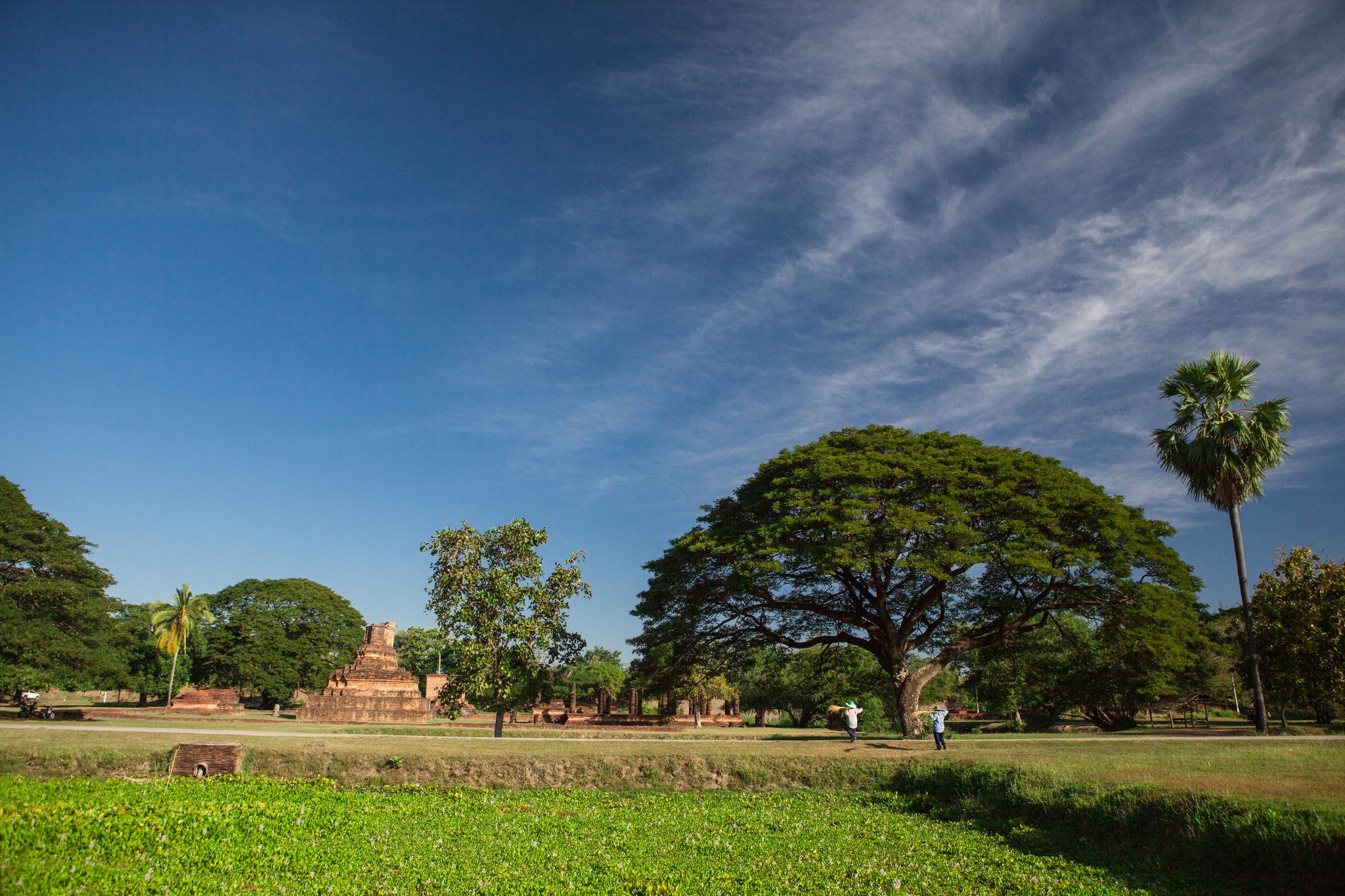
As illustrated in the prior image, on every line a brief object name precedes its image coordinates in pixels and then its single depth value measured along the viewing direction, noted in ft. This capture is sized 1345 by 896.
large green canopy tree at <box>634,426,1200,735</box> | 76.13
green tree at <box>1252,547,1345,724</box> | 79.10
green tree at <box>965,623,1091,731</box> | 94.12
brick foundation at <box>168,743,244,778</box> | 47.09
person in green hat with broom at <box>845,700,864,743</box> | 64.49
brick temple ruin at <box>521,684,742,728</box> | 118.73
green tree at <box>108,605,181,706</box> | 194.59
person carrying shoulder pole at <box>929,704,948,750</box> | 57.77
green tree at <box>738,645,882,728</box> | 106.11
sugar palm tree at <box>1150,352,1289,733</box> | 79.82
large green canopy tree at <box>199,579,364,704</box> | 177.47
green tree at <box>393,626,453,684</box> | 234.35
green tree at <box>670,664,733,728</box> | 92.73
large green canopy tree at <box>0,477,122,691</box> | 94.48
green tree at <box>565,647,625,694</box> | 230.23
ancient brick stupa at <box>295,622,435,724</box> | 121.08
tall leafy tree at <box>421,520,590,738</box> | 78.38
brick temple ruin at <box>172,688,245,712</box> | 154.40
